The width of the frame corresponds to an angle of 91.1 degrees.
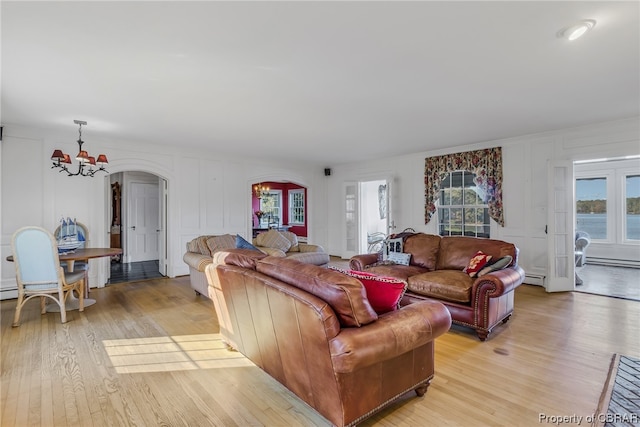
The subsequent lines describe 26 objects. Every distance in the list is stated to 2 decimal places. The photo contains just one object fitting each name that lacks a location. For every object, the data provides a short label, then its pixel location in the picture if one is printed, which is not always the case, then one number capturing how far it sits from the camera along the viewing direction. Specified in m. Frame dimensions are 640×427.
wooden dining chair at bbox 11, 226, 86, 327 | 3.48
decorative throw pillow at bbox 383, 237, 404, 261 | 4.61
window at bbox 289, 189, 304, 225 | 11.34
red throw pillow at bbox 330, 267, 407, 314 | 1.97
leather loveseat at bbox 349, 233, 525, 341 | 3.12
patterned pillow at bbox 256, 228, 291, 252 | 5.68
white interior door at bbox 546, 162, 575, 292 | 4.98
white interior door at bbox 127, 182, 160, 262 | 7.93
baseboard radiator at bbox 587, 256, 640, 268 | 7.20
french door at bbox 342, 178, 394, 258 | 8.16
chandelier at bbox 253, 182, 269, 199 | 10.90
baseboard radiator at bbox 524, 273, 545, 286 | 5.33
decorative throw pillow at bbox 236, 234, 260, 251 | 4.12
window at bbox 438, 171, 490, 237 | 6.20
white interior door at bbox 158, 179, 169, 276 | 6.30
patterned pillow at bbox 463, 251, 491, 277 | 3.52
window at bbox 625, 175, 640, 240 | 7.43
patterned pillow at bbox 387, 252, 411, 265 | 4.43
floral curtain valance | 5.82
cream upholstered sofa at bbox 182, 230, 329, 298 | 4.32
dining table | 3.86
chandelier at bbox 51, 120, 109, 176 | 4.11
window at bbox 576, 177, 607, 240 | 7.92
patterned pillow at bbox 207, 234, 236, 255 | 4.52
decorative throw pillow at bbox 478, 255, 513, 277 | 3.37
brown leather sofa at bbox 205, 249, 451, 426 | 1.67
